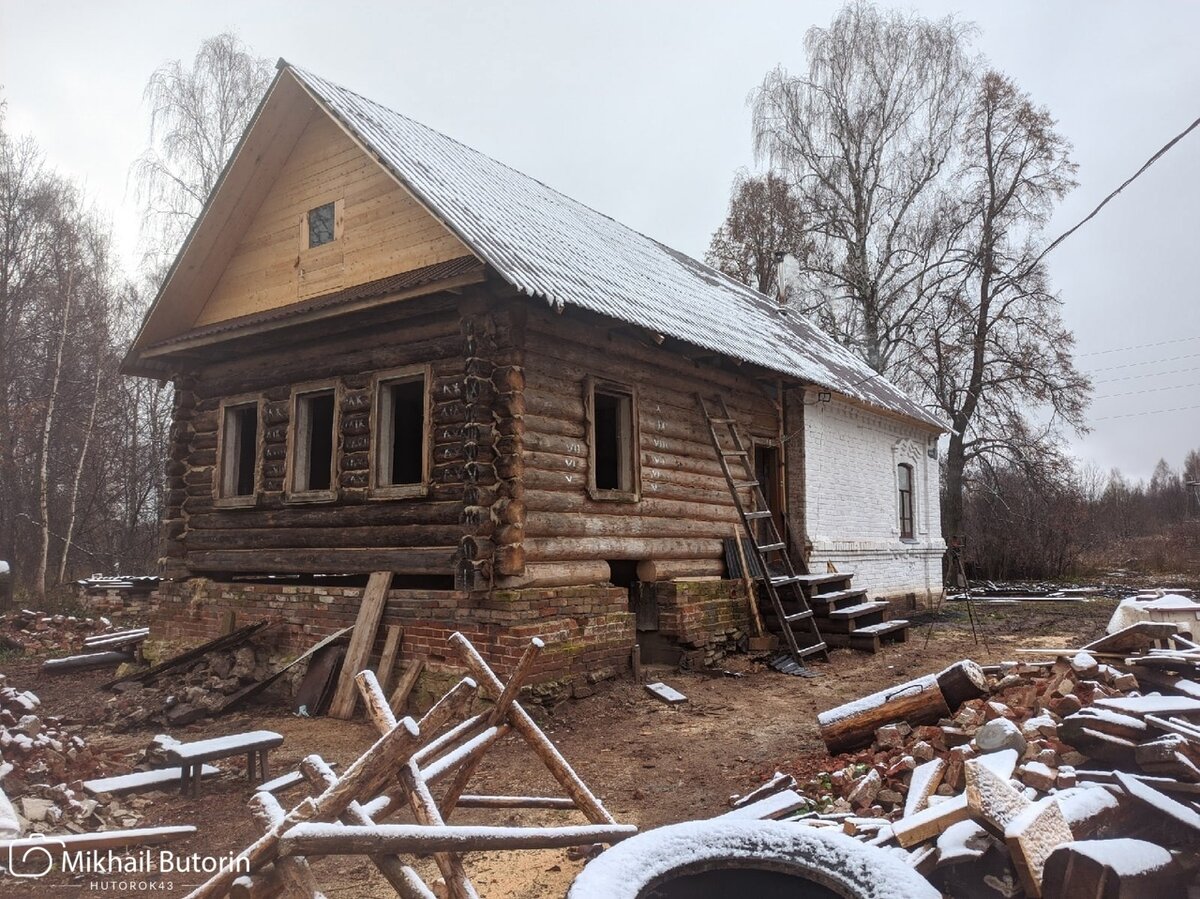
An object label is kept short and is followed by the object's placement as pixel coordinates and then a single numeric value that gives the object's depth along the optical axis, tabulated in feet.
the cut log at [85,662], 34.68
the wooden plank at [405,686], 26.11
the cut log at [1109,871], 9.50
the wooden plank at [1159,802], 10.97
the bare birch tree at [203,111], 62.90
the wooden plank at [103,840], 13.93
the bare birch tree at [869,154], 77.97
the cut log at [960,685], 18.34
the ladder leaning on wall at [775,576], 35.04
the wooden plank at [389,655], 26.50
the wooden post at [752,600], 35.89
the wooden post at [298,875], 7.98
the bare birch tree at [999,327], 74.02
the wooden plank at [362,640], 26.43
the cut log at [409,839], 8.01
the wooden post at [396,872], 8.41
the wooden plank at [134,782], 17.79
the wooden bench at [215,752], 18.56
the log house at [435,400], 26.48
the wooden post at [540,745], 12.53
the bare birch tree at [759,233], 87.97
